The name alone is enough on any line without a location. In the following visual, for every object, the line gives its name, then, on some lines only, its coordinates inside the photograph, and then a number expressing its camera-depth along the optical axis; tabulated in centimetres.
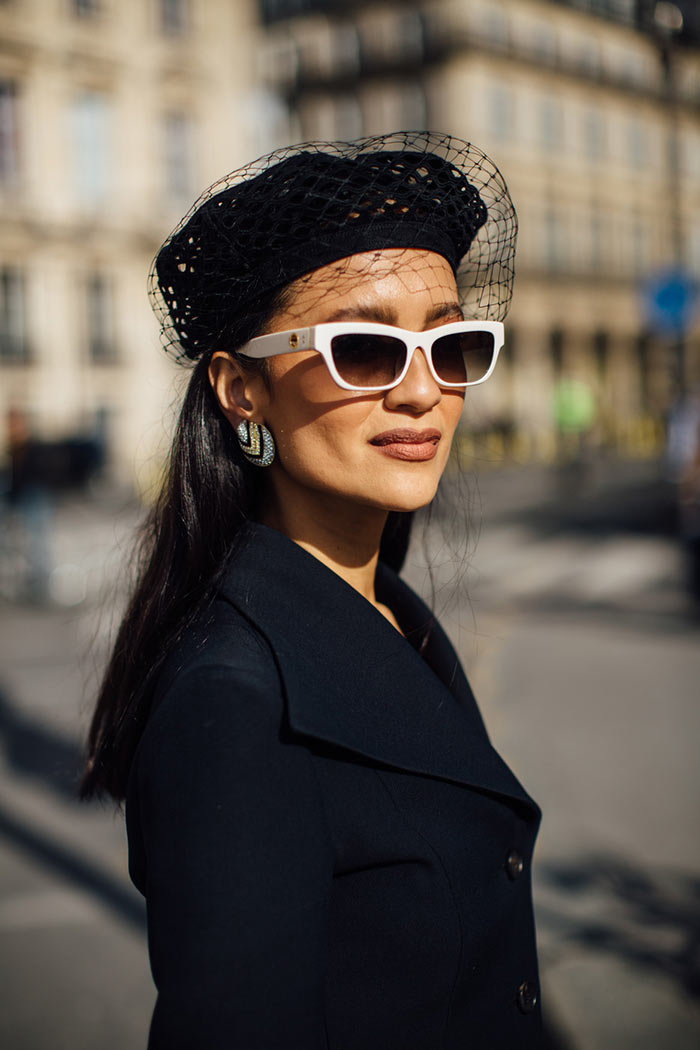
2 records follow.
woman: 103
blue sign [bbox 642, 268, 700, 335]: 1016
